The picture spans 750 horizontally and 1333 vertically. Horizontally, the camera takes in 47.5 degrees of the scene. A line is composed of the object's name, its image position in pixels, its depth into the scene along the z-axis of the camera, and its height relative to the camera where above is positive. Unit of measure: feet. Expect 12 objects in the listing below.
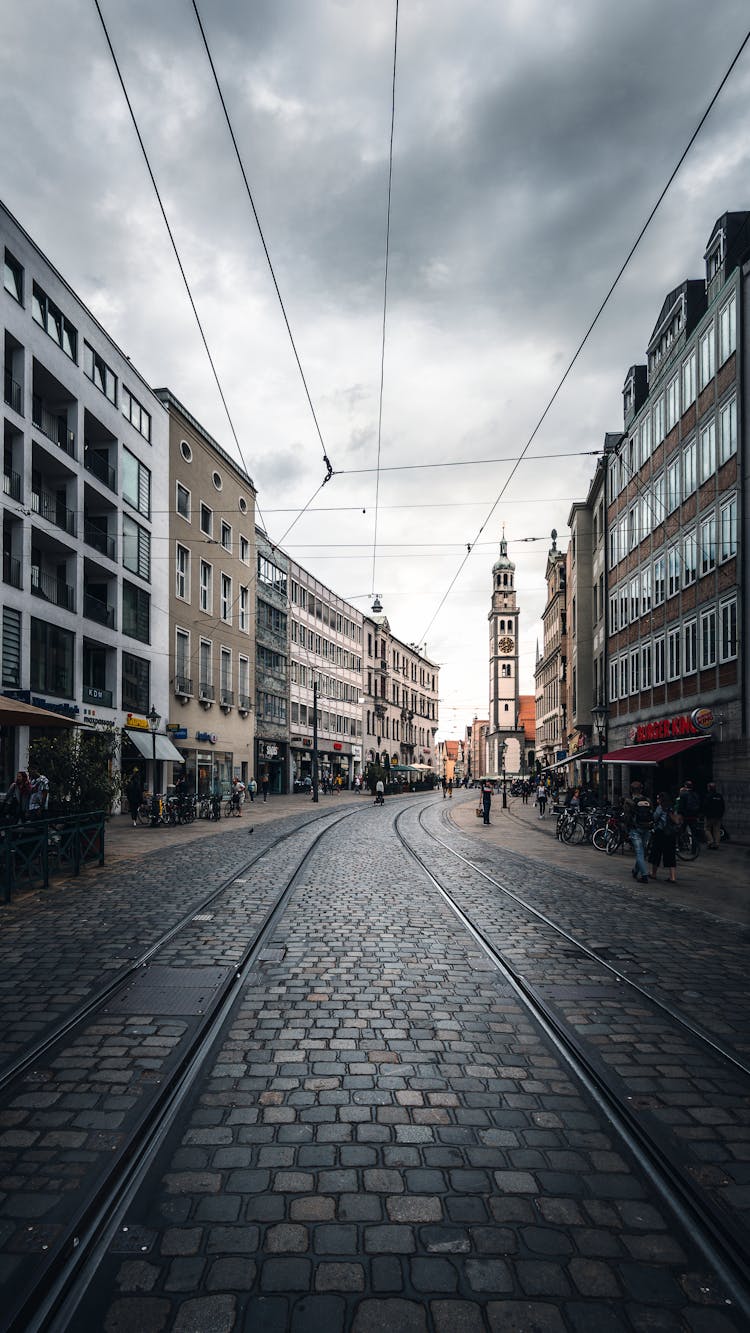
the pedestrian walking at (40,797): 52.24 -3.96
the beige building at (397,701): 269.23 +12.29
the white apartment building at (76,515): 86.02 +26.50
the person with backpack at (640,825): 47.80 -5.28
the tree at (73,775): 52.06 -2.44
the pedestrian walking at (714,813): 66.39 -6.03
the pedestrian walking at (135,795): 91.69 -6.48
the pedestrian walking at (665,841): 47.19 -5.88
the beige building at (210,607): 134.51 +22.08
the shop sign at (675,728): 79.60 +0.81
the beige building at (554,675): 200.54 +16.38
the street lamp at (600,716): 93.15 +2.21
